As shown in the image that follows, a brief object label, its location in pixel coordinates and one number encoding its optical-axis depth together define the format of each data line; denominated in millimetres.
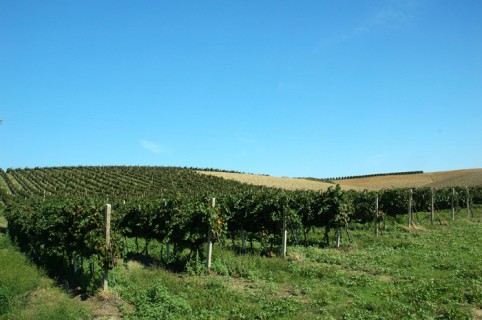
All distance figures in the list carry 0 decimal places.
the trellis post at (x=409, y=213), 24234
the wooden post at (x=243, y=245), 18266
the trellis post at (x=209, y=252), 14326
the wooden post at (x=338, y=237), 19295
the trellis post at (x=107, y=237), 11816
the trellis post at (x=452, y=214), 28438
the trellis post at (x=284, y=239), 16688
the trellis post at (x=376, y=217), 21734
